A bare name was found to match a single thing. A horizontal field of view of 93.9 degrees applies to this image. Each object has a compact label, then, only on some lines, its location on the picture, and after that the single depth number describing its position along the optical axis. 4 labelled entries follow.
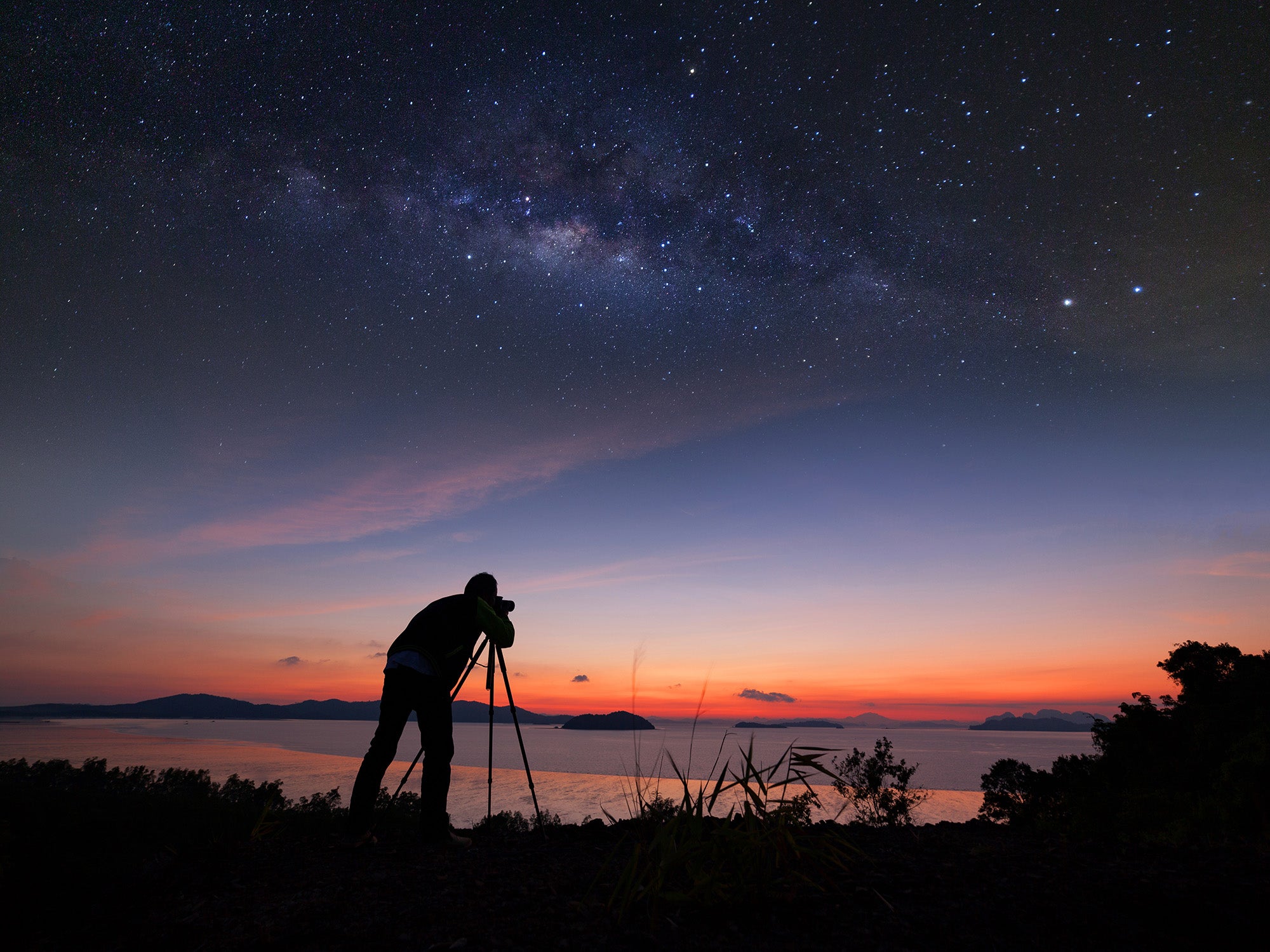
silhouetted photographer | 5.07
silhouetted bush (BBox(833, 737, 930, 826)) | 19.80
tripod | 6.07
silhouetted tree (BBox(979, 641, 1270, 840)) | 13.36
